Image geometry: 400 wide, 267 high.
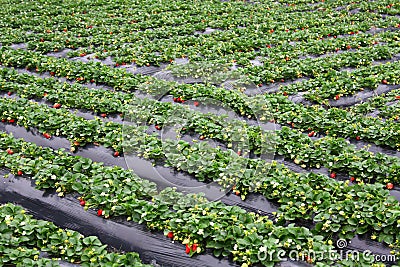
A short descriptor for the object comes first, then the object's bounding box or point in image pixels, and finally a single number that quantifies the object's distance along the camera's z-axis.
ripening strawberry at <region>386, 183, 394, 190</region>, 4.57
